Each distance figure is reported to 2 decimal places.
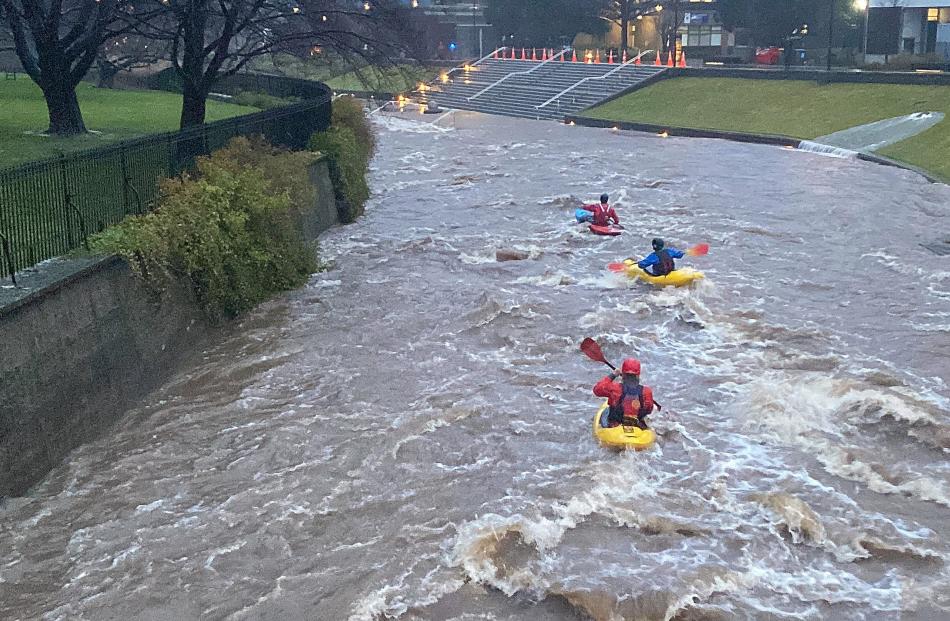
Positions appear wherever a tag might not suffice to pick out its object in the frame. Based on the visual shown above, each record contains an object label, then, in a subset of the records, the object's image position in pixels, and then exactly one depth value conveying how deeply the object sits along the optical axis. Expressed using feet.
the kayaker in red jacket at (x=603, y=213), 63.98
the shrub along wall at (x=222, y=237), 35.96
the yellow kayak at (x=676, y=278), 49.21
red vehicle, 164.04
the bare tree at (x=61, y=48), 64.18
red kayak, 62.54
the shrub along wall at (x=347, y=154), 65.51
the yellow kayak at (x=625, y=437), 30.81
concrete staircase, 150.92
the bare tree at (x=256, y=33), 60.85
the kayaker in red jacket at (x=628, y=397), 31.04
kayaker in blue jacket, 49.62
